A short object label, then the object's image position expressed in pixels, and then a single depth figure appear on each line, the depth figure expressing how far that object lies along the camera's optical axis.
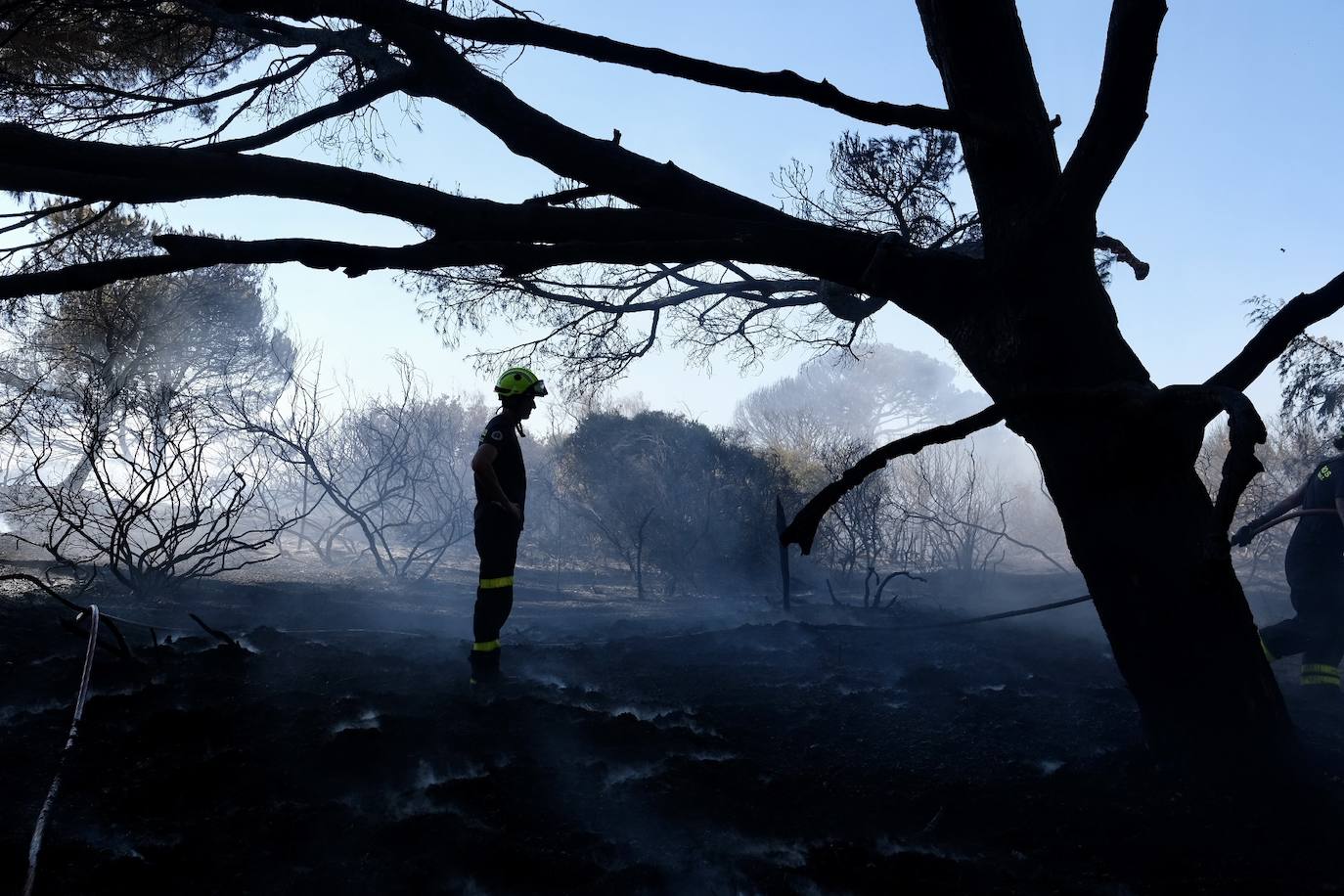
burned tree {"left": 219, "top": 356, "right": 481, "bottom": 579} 8.85
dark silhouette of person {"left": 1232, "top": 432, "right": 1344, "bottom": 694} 4.30
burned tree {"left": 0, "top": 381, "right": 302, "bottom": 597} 5.84
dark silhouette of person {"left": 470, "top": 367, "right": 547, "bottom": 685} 3.70
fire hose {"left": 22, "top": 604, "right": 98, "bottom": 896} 1.55
